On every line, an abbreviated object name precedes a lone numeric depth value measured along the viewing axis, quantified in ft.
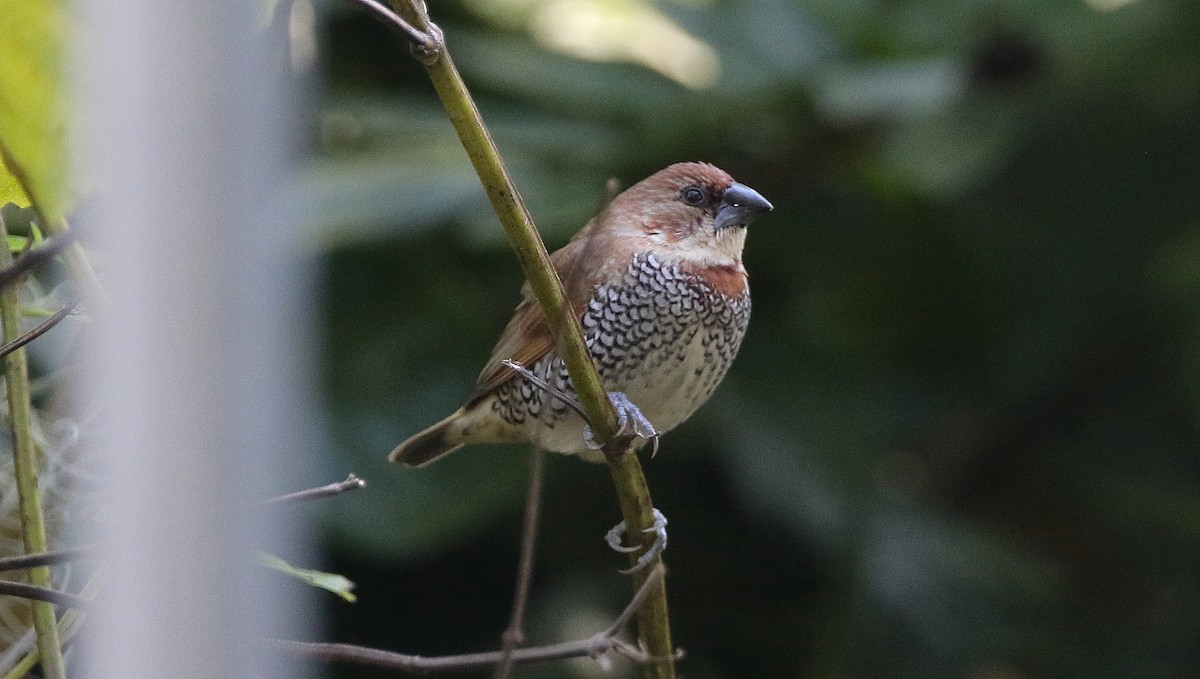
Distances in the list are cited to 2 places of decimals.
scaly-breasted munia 10.57
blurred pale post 7.56
